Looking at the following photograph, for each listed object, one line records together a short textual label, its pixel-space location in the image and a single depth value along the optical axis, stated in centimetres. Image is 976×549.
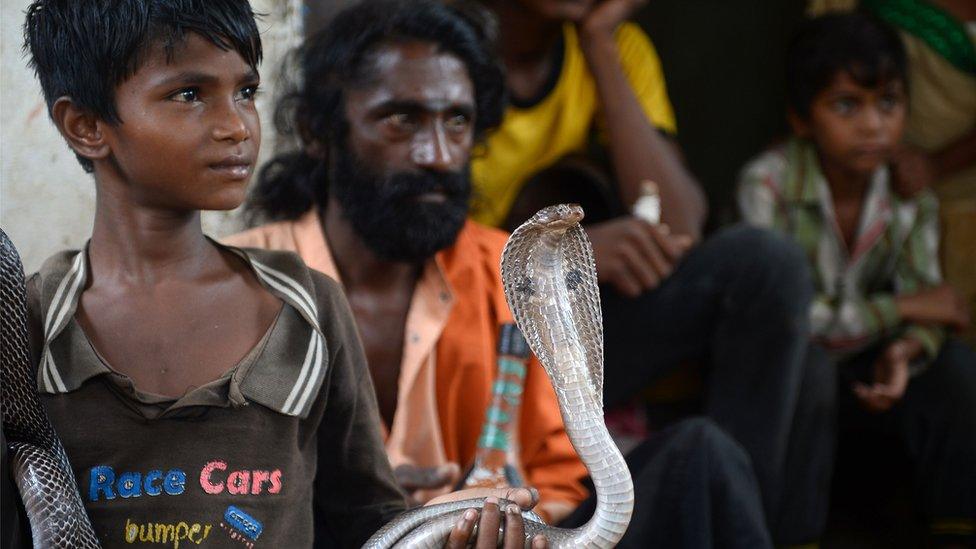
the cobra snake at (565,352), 334
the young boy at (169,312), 350
